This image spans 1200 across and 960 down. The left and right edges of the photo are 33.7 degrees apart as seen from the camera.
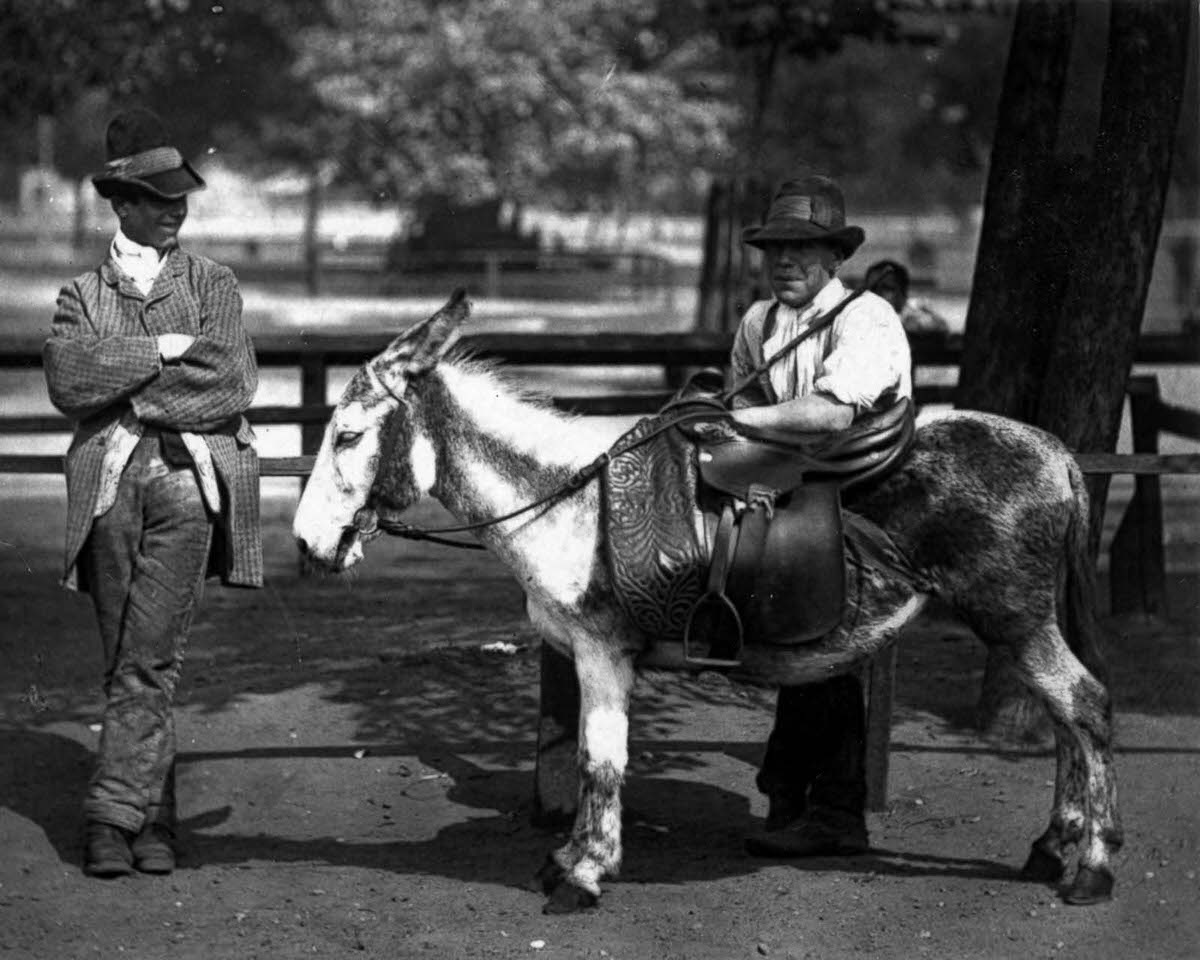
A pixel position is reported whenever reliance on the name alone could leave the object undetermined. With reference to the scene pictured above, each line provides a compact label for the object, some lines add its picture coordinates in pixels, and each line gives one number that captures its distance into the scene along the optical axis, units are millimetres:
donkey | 5824
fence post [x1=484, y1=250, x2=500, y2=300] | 31938
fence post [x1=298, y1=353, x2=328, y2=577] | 11414
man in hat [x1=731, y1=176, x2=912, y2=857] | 5777
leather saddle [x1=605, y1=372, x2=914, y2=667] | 5727
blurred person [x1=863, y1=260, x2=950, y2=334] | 11092
